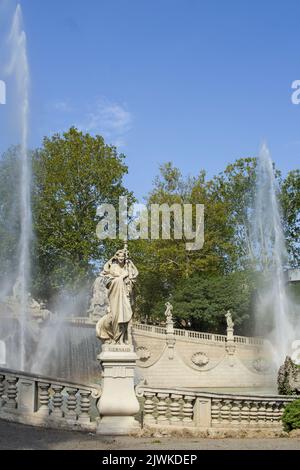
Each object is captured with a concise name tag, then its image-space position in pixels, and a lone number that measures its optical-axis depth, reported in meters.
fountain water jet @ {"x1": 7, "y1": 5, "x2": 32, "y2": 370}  23.11
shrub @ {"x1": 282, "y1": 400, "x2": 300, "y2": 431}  9.30
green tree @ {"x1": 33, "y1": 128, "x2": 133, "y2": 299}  33.59
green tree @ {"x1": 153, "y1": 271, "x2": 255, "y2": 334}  37.00
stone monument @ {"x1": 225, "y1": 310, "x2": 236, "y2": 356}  34.12
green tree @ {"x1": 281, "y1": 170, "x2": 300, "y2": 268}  40.16
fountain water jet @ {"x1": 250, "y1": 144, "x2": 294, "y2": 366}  31.23
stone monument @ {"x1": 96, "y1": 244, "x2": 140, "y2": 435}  8.98
